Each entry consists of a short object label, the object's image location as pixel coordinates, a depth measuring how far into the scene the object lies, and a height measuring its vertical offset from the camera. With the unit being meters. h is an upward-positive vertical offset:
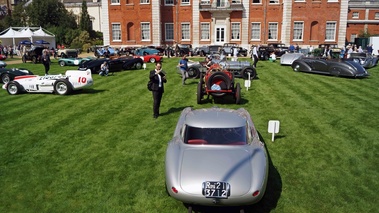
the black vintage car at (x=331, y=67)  19.81 -1.24
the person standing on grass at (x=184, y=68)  17.41 -1.11
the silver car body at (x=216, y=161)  5.18 -1.92
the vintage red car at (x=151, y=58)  29.30 -1.02
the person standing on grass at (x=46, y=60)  19.89 -0.81
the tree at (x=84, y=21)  65.94 +4.89
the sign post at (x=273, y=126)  8.68 -2.02
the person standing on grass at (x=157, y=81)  10.52 -1.07
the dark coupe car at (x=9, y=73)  18.53 -1.47
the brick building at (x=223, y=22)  43.16 +3.18
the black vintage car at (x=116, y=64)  22.18 -1.20
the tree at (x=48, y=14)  63.28 +5.97
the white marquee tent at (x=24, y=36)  42.62 +1.23
